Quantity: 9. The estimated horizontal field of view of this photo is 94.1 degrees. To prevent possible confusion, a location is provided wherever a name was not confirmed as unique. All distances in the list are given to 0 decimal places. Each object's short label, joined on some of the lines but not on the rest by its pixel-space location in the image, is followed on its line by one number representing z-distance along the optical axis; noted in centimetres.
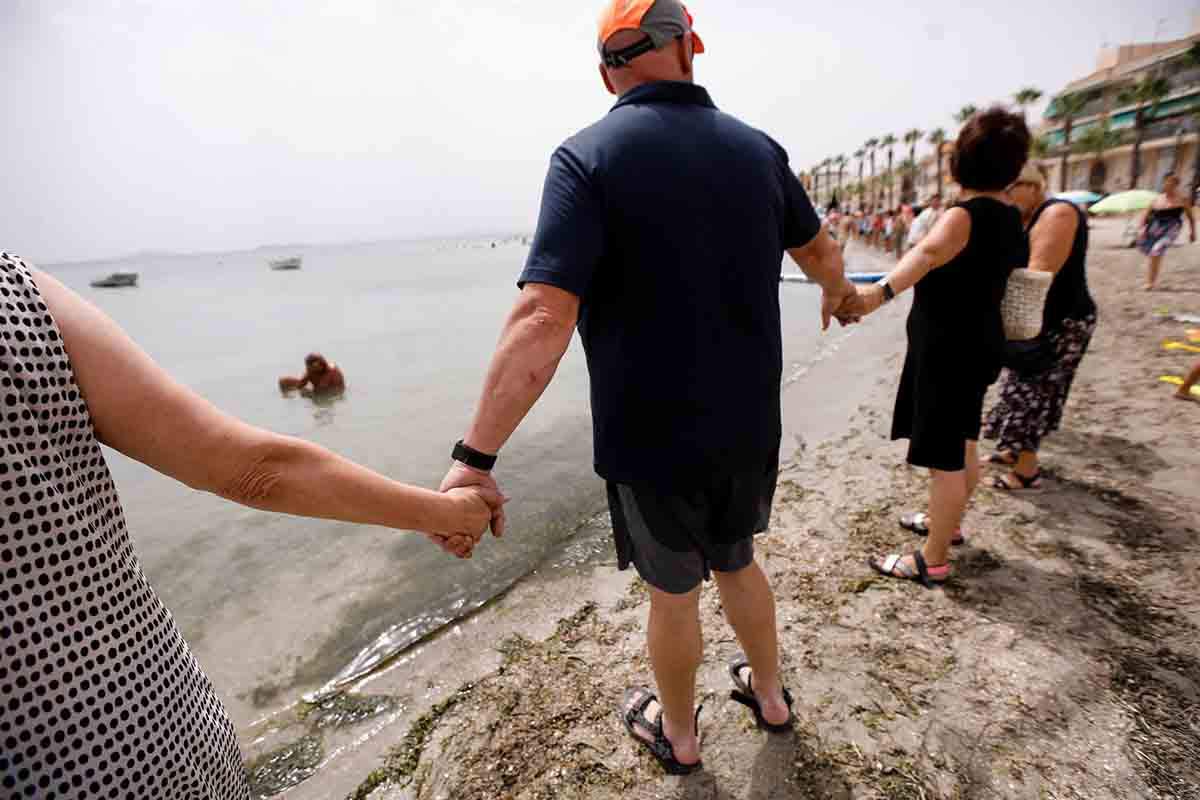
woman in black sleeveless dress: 259
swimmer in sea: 1112
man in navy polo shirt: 153
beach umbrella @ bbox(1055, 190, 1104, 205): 1962
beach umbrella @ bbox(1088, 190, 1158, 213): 1703
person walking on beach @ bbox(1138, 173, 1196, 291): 1040
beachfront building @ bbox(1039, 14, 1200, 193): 3816
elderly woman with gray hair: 337
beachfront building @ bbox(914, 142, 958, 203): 6681
